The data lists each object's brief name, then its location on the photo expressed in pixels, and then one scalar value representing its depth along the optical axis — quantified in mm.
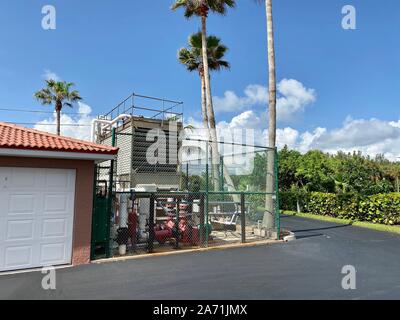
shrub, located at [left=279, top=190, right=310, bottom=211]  20956
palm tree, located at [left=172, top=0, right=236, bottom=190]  16234
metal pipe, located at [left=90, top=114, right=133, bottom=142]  13544
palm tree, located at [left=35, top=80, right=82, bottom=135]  26203
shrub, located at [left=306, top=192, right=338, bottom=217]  17891
